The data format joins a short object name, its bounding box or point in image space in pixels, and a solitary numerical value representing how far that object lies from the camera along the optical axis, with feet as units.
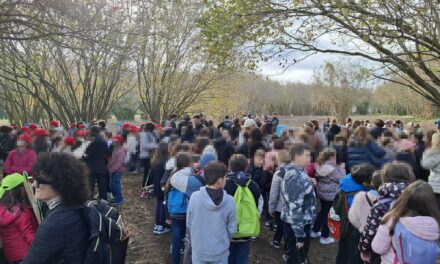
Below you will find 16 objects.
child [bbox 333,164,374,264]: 14.61
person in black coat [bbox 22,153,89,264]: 8.36
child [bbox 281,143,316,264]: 15.19
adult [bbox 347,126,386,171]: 23.02
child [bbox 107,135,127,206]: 29.30
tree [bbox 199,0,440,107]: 23.25
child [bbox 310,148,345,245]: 19.85
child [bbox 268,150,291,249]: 17.43
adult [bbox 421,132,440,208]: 18.52
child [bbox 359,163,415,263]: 11.60
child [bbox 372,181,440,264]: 10.19
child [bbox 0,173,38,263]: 12.55
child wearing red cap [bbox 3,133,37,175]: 23.81
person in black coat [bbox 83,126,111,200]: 26.22
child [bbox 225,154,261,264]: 15.23
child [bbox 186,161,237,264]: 12.98
